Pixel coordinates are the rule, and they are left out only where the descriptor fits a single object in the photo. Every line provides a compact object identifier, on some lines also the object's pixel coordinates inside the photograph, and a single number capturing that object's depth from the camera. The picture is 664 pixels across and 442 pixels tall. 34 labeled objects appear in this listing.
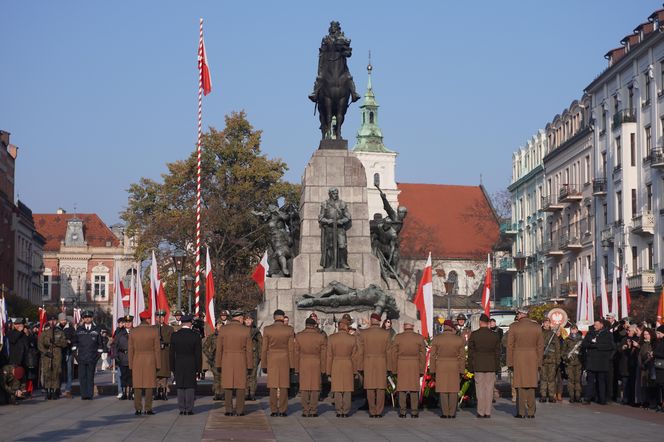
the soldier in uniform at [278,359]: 19.45
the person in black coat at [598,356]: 22.81
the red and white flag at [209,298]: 26.33
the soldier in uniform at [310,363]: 19.44
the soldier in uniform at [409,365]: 19.36
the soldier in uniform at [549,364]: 23.02
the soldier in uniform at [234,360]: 19.19
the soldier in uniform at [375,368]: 19.45
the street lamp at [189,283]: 40.90
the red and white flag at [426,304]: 24.28
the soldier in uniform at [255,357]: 22.39
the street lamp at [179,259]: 38.28
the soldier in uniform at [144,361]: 19.55
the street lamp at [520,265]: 87.62
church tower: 119.12
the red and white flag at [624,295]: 30.62
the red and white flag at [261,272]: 31.58
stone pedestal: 28.45
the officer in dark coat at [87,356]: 23.80
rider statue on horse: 30.19
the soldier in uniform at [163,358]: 21.20
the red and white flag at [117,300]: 28.61
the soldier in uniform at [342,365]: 19.41
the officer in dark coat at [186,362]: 19.39
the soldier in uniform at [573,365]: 23.53
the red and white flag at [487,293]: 24.94
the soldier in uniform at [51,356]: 24.17
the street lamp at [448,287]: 50.16
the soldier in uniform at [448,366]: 19.28
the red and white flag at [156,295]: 28.38
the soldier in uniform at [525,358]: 19.09
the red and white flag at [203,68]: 33.81
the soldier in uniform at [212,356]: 22.53
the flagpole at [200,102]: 30.98
